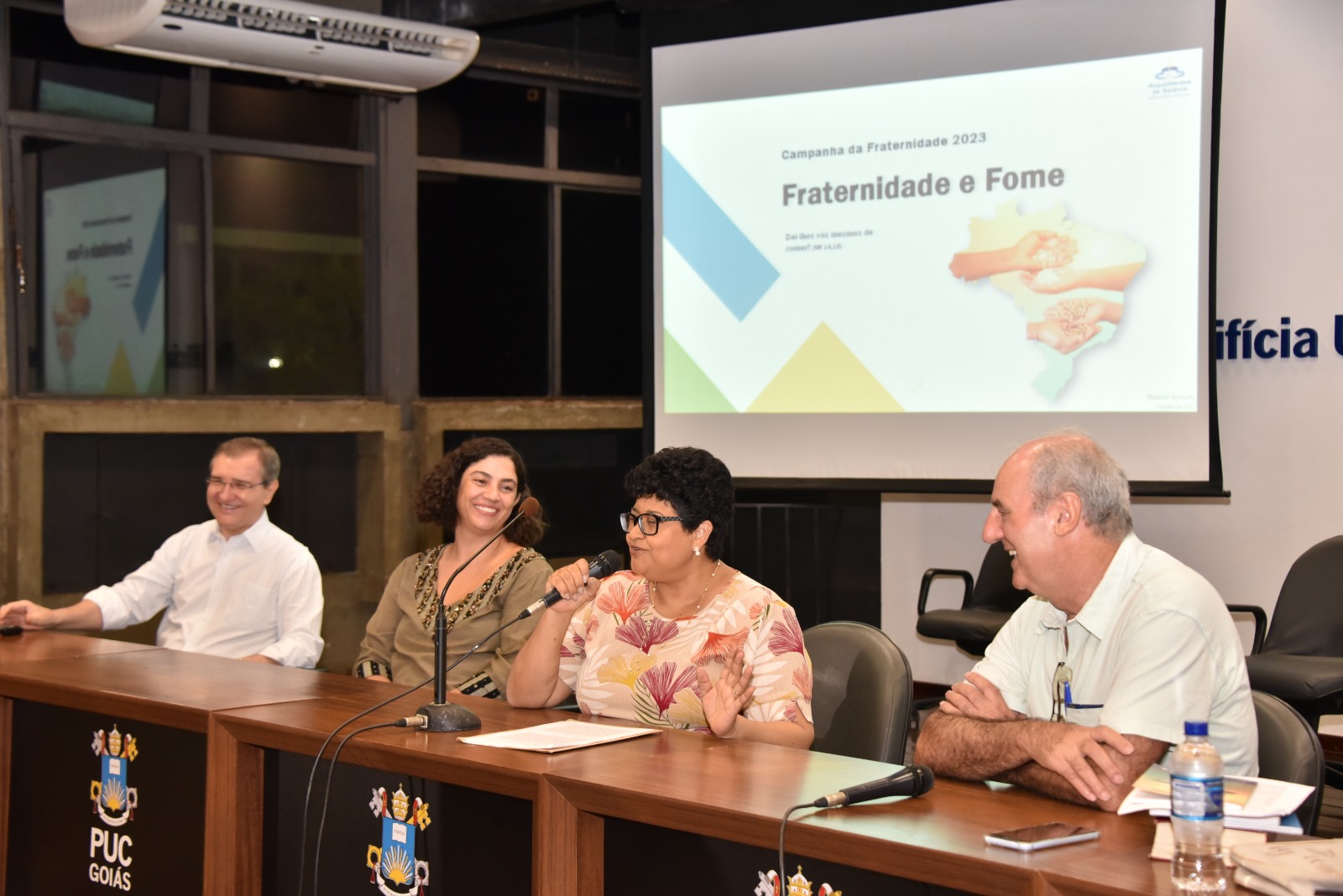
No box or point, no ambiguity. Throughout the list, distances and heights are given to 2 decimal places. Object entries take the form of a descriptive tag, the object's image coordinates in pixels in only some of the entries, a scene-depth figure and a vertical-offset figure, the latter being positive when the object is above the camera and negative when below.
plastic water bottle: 1.61 -0.45
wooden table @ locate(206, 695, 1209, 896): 1.67 -0.53
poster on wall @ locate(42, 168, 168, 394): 5.58 +0.66
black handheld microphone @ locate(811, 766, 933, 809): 1.86 -0.49
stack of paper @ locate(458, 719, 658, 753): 2.33 -0.52
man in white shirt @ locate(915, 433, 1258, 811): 2.06 -0.36
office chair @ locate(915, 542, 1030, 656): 4.91 -0.64
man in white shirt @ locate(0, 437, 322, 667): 4.05 -0.43
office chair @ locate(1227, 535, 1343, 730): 3.92 -0.62
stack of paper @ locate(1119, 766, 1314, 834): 1.74 -0.48
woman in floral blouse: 2.70 -0.39
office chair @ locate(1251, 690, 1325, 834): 2.13 -0.48
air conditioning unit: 4.41 +1.40
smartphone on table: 1.68 -0.50
